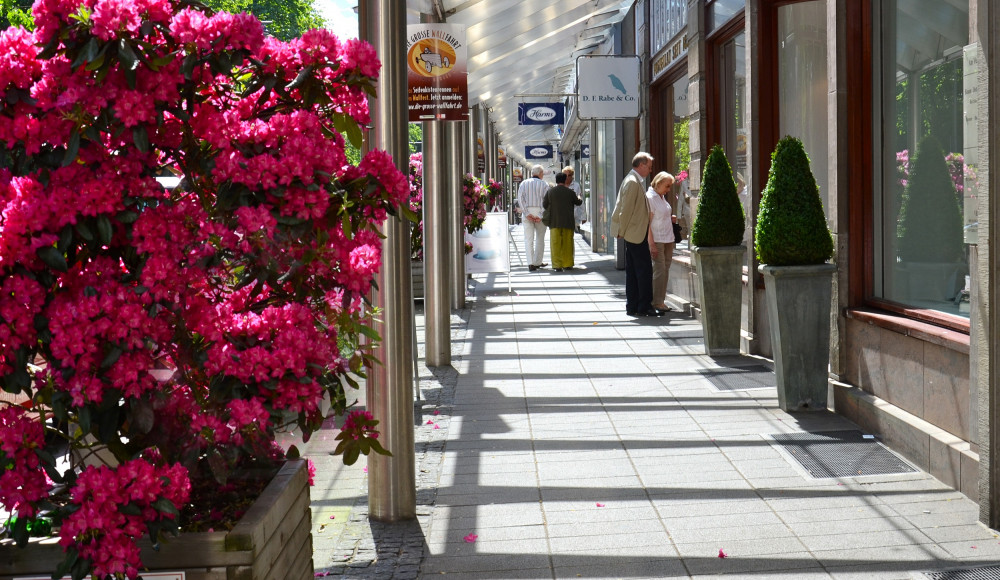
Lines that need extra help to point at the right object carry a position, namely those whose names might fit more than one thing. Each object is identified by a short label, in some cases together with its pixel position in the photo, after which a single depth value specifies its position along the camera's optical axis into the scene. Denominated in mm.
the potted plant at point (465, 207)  14922
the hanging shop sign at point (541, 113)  28453
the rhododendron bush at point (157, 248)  2387
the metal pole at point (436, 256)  9539
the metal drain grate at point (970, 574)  3975
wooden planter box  2629
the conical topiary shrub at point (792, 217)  6797
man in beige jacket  12203
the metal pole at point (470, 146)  19969
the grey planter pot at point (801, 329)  6773
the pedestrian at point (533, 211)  20562
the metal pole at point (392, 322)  4941
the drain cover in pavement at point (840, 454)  5609
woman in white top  12289
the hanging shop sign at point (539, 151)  46125
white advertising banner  16016
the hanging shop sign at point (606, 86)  17141
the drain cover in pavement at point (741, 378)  8172
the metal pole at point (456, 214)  13109
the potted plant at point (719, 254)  9312
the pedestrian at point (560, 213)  19547
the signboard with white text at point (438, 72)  8992
